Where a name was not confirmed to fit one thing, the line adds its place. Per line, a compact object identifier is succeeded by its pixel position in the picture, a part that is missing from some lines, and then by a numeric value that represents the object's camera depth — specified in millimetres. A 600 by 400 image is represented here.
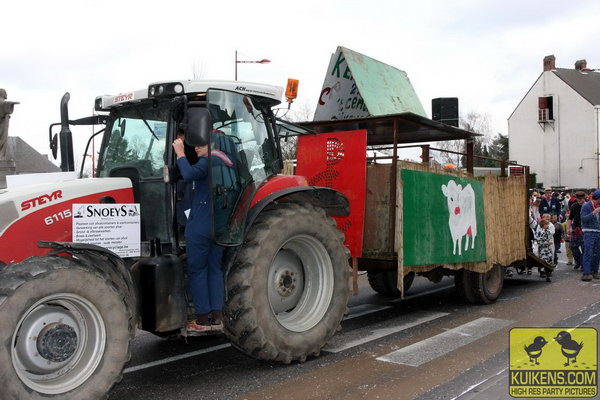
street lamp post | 21081
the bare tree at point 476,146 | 50081
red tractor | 3863
